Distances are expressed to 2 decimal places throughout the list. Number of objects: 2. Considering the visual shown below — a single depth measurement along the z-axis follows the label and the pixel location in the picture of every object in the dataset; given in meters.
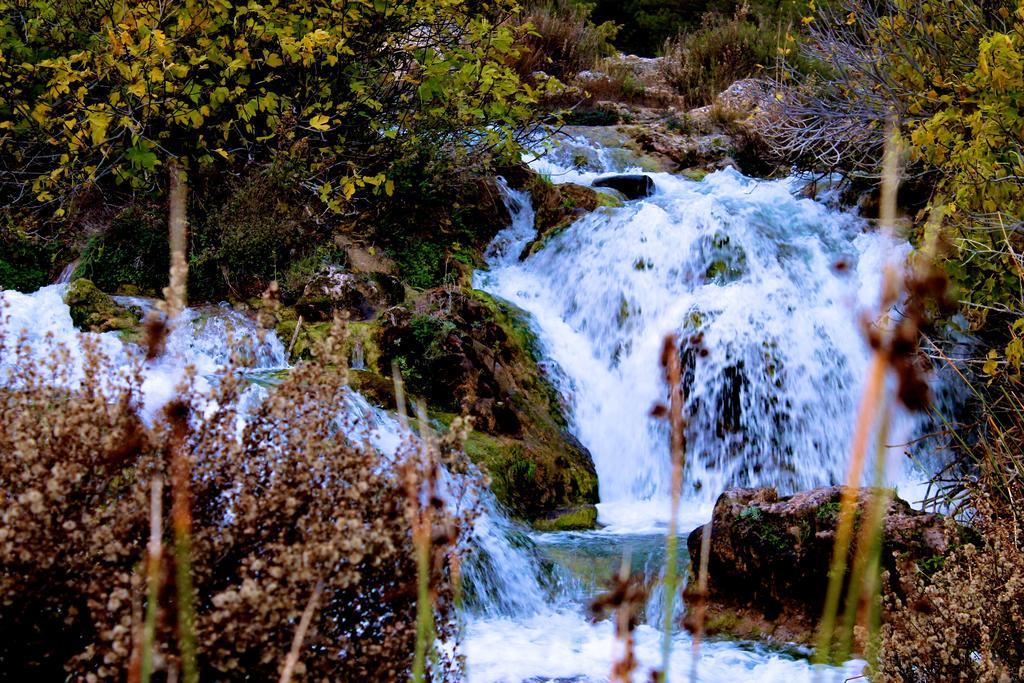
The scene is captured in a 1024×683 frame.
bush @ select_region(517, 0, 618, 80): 14.80
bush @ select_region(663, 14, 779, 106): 15.38
